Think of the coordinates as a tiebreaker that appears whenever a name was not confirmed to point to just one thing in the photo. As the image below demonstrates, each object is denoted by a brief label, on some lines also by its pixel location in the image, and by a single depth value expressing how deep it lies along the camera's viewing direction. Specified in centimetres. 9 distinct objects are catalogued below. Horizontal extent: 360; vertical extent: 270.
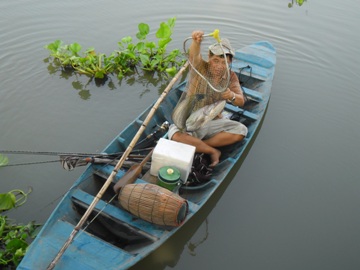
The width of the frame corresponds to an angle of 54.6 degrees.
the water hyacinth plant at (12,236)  393
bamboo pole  341
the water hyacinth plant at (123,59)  734
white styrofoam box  433
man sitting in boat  459
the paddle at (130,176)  417
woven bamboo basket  375
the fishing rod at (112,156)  437
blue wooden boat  356
